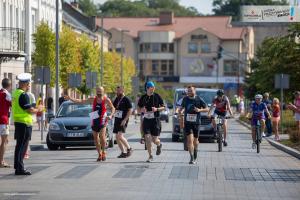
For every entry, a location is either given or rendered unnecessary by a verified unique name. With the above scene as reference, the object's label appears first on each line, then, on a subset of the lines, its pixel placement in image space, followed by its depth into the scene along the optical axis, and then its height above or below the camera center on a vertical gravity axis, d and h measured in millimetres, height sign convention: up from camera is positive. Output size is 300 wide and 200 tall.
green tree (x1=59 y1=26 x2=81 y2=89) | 55609 +1700
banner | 61956 +4838
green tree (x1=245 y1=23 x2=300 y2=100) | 48188 +1310
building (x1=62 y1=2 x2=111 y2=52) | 100038 +6768
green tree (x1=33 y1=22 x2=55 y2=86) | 53906 +2149
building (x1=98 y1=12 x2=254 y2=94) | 138250 +5237
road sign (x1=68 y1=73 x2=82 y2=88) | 44094 +304
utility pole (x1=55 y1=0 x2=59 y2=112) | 38938 +1235
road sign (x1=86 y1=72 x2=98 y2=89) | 51041 +402
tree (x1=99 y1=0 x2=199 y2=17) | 191875 +14809
